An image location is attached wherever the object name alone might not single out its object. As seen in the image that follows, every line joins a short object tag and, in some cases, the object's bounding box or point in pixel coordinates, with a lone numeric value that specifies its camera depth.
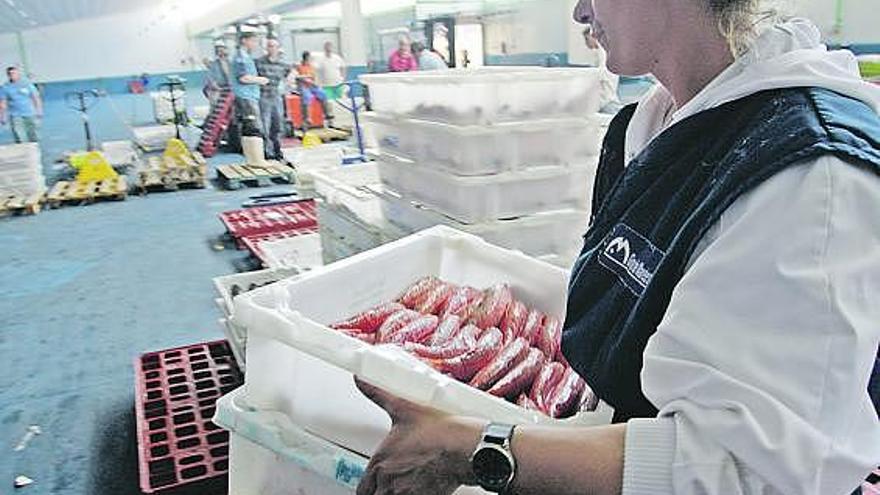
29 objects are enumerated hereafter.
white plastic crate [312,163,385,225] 2.67
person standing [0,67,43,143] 8.99
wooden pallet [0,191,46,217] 6.01
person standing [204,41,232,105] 9.34
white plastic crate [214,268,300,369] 2.43
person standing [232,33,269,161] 8.34
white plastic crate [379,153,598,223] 2.16
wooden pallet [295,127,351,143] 9.64
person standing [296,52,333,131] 10.56
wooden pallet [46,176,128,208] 6.31
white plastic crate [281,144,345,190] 4.95
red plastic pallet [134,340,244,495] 1.86
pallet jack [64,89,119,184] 6.81
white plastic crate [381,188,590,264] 2.19
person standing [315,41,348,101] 11.28
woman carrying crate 0.63
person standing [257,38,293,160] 8.48
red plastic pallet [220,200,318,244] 4.39
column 14.10
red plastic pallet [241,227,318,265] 3.91
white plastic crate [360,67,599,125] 2.08
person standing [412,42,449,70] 9.21
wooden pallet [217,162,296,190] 6.82
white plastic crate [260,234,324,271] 3.53
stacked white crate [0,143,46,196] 6.30
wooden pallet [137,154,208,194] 6.78
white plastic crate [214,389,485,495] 1.11
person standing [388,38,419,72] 10.11
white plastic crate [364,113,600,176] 2.12
